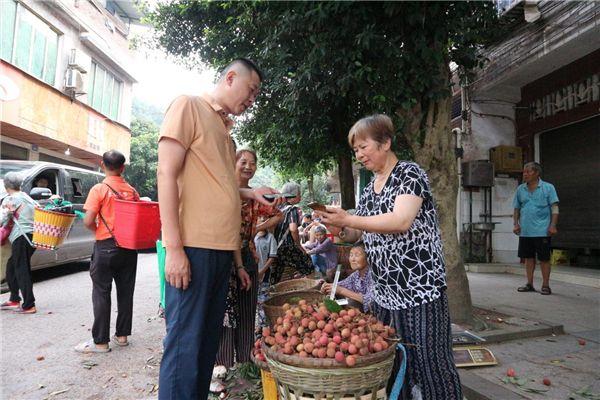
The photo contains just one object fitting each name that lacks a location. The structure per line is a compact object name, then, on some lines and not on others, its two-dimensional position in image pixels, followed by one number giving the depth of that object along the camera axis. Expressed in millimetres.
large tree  4109
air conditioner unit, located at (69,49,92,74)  14836
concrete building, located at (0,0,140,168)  11930
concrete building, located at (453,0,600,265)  7730
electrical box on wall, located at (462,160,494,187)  9925
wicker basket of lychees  1671
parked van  6242
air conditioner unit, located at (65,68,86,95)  14633
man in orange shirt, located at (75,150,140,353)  3859
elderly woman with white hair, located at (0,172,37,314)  5070
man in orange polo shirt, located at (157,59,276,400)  1874
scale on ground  3375
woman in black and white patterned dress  2059
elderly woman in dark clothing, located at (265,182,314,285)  4883
